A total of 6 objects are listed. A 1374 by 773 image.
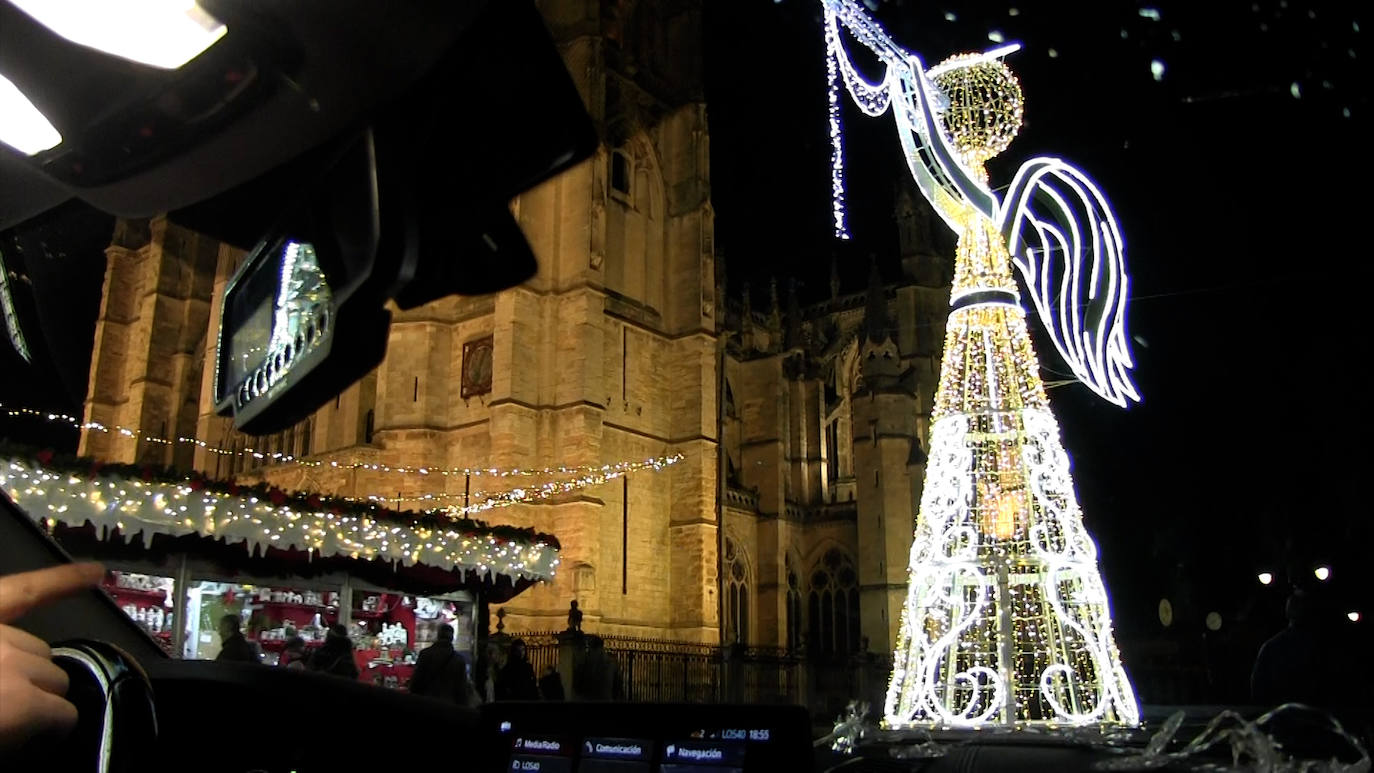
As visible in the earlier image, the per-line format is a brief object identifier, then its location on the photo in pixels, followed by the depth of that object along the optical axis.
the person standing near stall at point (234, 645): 9.47
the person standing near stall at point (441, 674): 9.76
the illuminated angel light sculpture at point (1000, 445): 7.57
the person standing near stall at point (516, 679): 13.27
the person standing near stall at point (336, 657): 8.98
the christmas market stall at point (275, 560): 10.53
